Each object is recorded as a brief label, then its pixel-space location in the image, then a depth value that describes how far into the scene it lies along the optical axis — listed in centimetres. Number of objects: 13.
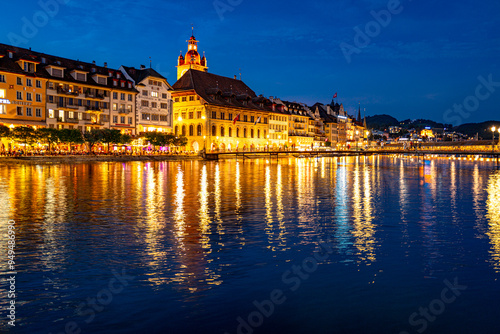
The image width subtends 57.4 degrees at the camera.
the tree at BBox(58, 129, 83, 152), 7844
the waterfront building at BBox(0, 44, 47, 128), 7594
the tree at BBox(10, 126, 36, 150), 7162
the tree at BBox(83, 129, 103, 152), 8222
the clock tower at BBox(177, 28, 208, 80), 14225
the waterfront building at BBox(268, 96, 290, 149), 14536
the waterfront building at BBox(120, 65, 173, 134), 10275
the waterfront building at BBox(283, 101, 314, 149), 16025
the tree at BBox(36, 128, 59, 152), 7494
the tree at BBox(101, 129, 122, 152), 8566
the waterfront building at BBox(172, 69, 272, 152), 11631
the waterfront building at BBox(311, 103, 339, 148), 19025
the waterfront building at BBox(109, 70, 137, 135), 9675
